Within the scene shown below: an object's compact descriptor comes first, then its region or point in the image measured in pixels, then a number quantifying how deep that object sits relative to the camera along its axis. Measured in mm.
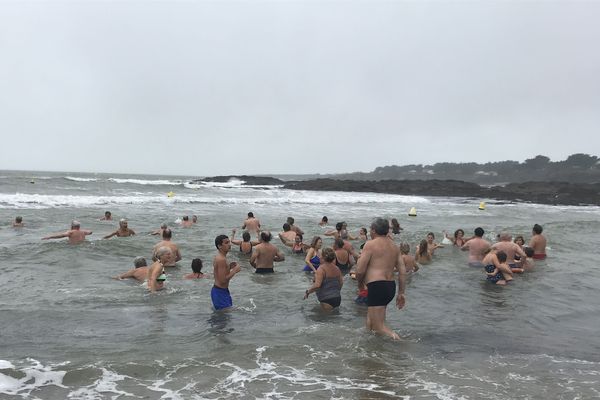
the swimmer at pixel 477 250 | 13008
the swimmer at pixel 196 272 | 10133
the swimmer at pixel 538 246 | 14516
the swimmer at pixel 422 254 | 13492
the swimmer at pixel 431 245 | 14339
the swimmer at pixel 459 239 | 16266
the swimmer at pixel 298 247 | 14203
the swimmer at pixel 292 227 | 15812
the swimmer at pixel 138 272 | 10273
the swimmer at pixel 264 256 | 11547
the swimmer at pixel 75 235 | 14539
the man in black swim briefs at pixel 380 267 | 6781
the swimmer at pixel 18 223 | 18008
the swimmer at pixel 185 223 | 20172
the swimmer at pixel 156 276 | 9281
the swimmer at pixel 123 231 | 15900
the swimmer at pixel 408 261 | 11047
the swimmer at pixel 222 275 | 7824
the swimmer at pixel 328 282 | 8219
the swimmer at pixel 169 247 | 11875
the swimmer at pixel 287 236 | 15125
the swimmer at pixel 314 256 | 11156
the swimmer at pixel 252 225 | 17609
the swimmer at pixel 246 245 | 13955
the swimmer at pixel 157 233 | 17000
